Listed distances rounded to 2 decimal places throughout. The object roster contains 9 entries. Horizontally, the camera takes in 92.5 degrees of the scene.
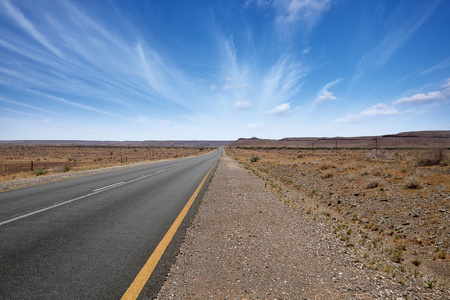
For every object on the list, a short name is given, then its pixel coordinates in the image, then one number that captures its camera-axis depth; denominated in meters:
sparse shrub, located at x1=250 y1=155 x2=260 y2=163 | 34.44
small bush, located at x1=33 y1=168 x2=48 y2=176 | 17.68
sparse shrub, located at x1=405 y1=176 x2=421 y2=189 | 9.70
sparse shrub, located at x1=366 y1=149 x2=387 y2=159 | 28.50
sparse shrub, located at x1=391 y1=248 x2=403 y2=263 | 4.48
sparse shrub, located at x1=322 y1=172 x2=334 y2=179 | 15.96
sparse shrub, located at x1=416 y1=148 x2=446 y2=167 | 15.59
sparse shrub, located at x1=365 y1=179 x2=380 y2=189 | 11.15
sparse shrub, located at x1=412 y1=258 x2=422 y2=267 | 4.50
